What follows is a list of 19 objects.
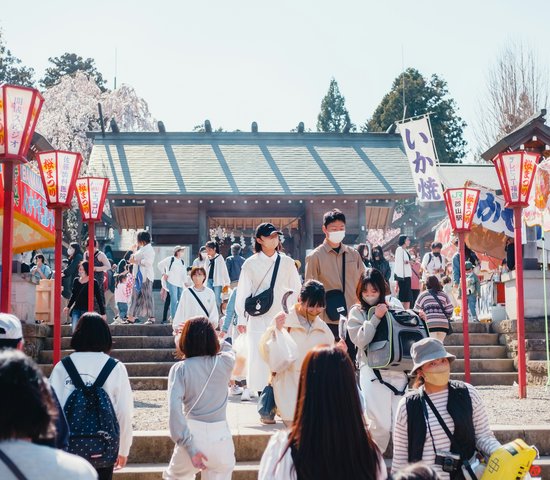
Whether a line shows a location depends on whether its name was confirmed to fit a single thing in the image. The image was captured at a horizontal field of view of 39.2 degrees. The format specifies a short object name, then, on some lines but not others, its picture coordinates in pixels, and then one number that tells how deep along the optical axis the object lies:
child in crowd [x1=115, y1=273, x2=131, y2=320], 16.80
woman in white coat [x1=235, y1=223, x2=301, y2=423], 7.92
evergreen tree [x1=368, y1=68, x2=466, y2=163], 40.44
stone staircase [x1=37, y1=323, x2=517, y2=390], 11.80
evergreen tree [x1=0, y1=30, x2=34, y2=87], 37.91
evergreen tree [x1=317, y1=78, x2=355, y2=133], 46.97
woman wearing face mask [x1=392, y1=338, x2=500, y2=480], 4.46
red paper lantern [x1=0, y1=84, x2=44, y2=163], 7.55
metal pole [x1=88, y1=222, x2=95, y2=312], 11.24
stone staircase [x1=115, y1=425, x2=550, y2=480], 7.06
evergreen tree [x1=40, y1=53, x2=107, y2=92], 42.94
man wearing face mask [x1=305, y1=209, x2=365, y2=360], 7.76
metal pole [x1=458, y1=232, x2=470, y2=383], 10.78
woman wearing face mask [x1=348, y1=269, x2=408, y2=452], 6.06
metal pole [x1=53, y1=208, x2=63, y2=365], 9.05
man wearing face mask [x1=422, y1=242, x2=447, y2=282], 15.59
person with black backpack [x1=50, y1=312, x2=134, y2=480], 4.58
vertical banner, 21.45
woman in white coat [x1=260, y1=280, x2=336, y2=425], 6.30
